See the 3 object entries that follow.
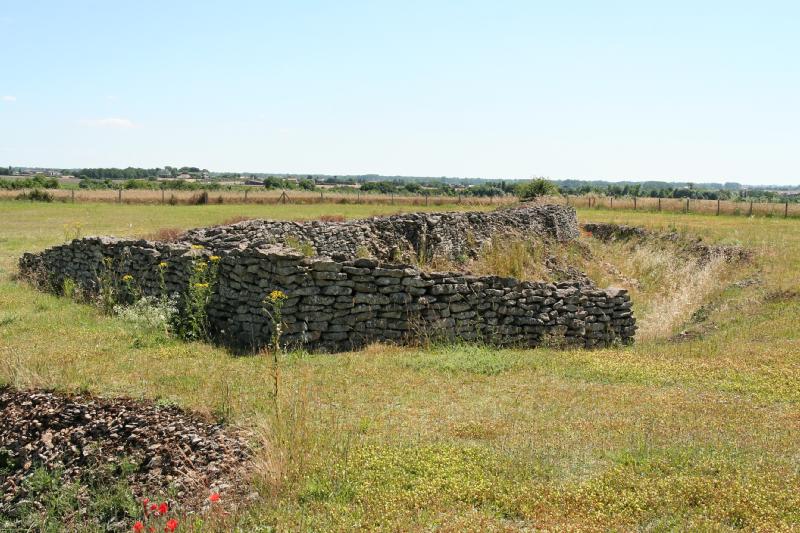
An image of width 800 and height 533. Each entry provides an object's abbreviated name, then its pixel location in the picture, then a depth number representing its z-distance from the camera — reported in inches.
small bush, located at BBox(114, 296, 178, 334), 427.5
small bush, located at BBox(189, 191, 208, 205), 1967.2
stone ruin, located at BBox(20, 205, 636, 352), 417.1
